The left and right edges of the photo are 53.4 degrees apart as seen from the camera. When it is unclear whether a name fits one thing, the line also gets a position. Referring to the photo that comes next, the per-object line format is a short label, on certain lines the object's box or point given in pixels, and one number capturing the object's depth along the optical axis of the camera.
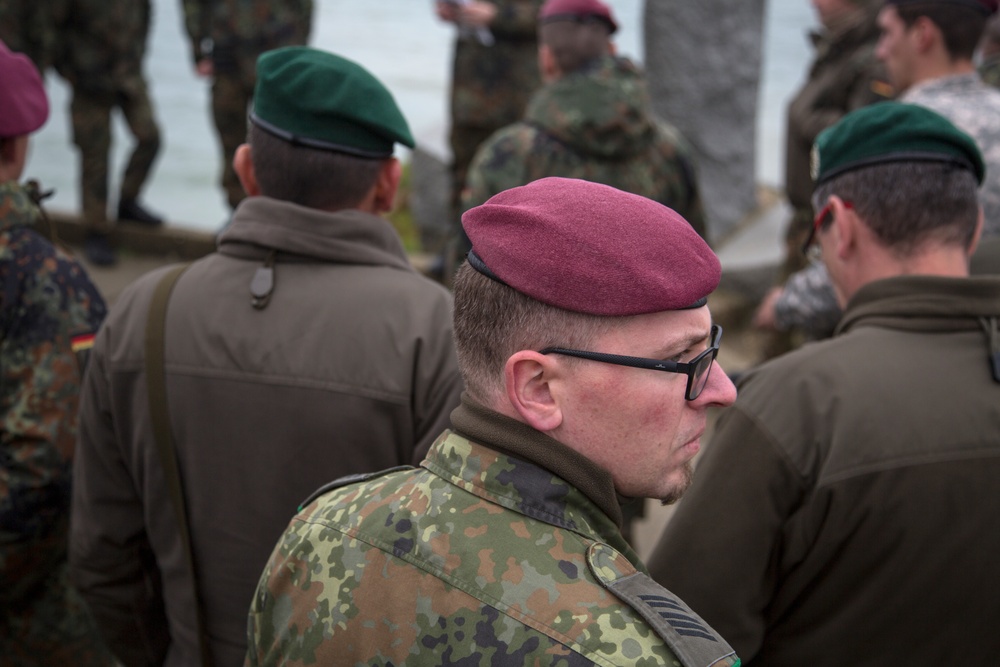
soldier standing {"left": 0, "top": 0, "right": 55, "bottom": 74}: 4.99
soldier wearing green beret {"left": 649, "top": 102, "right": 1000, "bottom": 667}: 1.76
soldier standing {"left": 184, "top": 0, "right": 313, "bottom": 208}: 5.17
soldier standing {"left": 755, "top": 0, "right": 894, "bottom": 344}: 4.41
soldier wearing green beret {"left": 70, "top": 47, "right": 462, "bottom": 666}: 1.91
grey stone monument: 6.54
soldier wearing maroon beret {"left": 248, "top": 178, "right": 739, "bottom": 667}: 1.16
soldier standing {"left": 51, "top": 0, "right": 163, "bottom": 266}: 5.27
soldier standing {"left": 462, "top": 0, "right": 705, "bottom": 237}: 3.38
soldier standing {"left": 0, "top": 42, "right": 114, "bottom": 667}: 2.18
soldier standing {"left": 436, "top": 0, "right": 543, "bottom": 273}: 5.14
